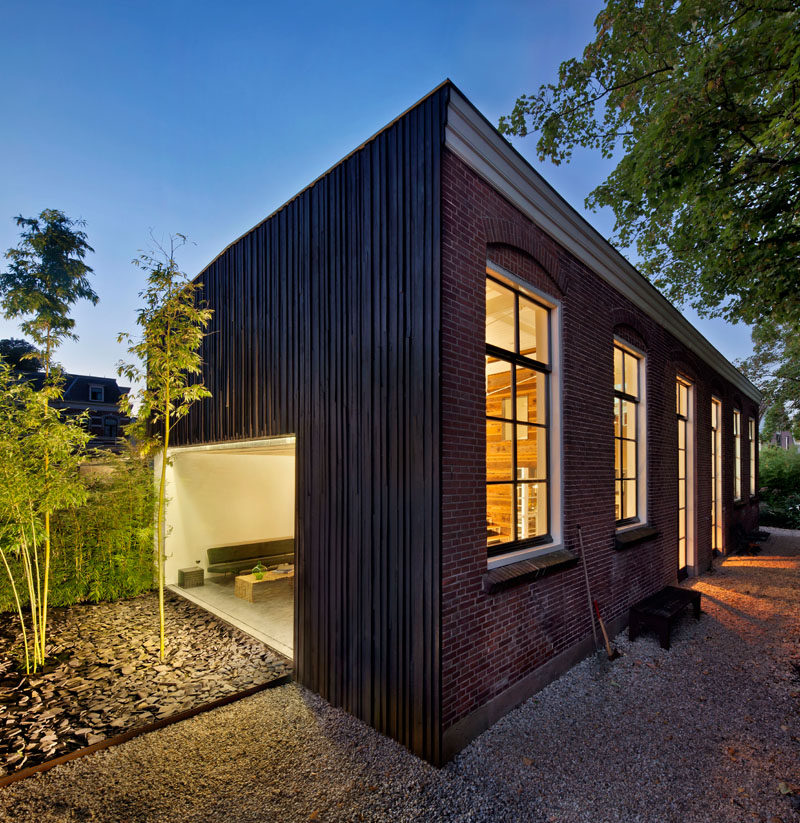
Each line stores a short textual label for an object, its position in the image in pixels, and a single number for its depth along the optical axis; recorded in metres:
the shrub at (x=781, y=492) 15.37
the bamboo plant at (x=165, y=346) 4.80
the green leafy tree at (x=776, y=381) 18.70
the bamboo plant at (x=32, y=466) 4.69
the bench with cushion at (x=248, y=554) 8.34
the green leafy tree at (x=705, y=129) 4.11
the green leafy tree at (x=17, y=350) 24.55
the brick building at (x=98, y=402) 29.80
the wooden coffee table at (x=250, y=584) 7.23
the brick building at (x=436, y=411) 3.29
